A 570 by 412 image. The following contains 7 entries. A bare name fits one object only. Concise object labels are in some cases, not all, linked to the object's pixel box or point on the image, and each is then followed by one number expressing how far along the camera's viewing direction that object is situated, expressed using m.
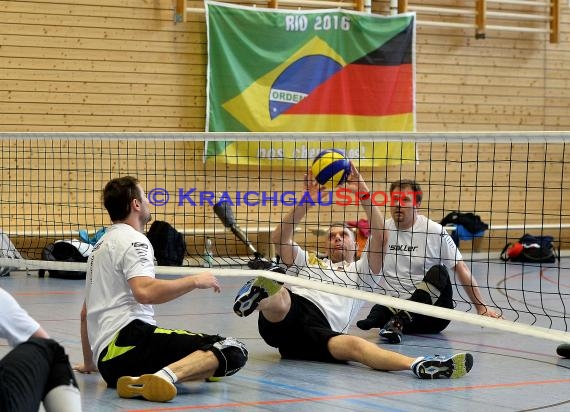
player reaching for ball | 6.06
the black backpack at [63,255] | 12.01
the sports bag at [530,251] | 14.98
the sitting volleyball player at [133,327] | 5.31
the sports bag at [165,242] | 12.20
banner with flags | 14.28
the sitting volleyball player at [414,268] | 7.53
